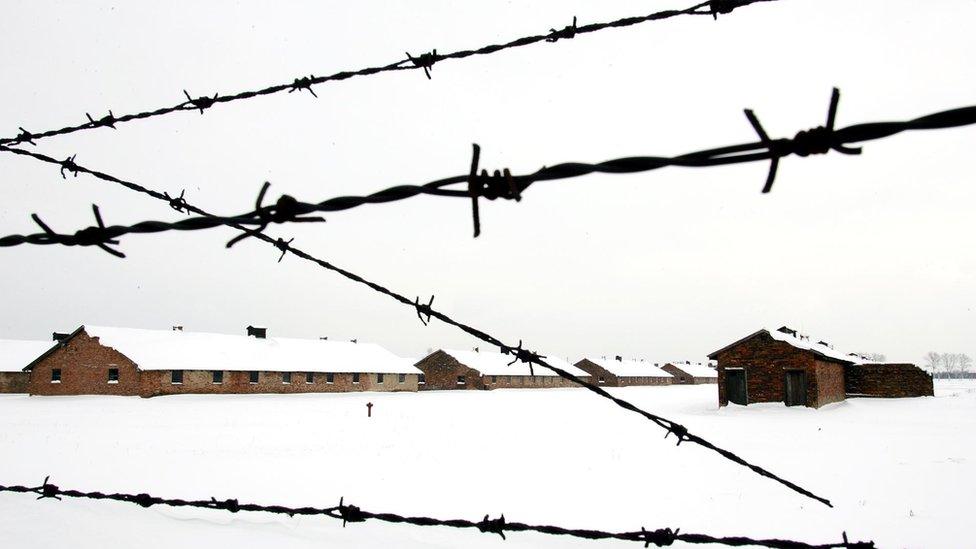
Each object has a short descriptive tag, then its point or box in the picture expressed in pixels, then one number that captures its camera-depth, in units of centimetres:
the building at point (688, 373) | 11869
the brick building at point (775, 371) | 2856
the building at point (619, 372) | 9269
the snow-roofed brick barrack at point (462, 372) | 7044
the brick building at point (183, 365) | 4306
